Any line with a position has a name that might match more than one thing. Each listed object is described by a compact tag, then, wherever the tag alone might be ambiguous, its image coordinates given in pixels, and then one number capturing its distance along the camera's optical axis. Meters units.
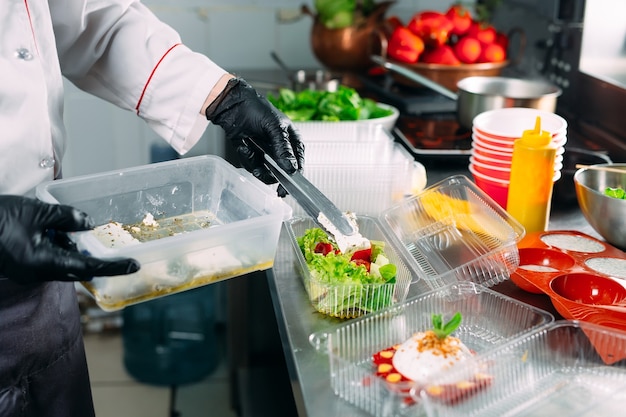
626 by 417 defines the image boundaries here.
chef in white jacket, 0.92
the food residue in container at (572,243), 1.25
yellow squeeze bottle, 1.31
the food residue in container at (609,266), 1.17
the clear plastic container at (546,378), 0.88
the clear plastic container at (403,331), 0.90
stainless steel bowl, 1.25
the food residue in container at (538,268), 1.19
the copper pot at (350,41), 2.51
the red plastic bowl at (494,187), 1.46
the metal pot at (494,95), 1.73
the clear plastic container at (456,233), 1.15
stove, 1.79
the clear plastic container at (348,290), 1.08
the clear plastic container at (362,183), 1.43
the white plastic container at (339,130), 1.71
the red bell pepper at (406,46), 2.20
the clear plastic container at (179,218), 0.97
